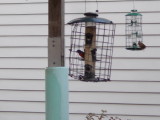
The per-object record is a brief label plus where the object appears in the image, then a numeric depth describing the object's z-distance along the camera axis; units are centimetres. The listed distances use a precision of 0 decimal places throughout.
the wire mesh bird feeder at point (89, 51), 509
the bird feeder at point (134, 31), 704
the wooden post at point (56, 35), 456
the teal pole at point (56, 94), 439
